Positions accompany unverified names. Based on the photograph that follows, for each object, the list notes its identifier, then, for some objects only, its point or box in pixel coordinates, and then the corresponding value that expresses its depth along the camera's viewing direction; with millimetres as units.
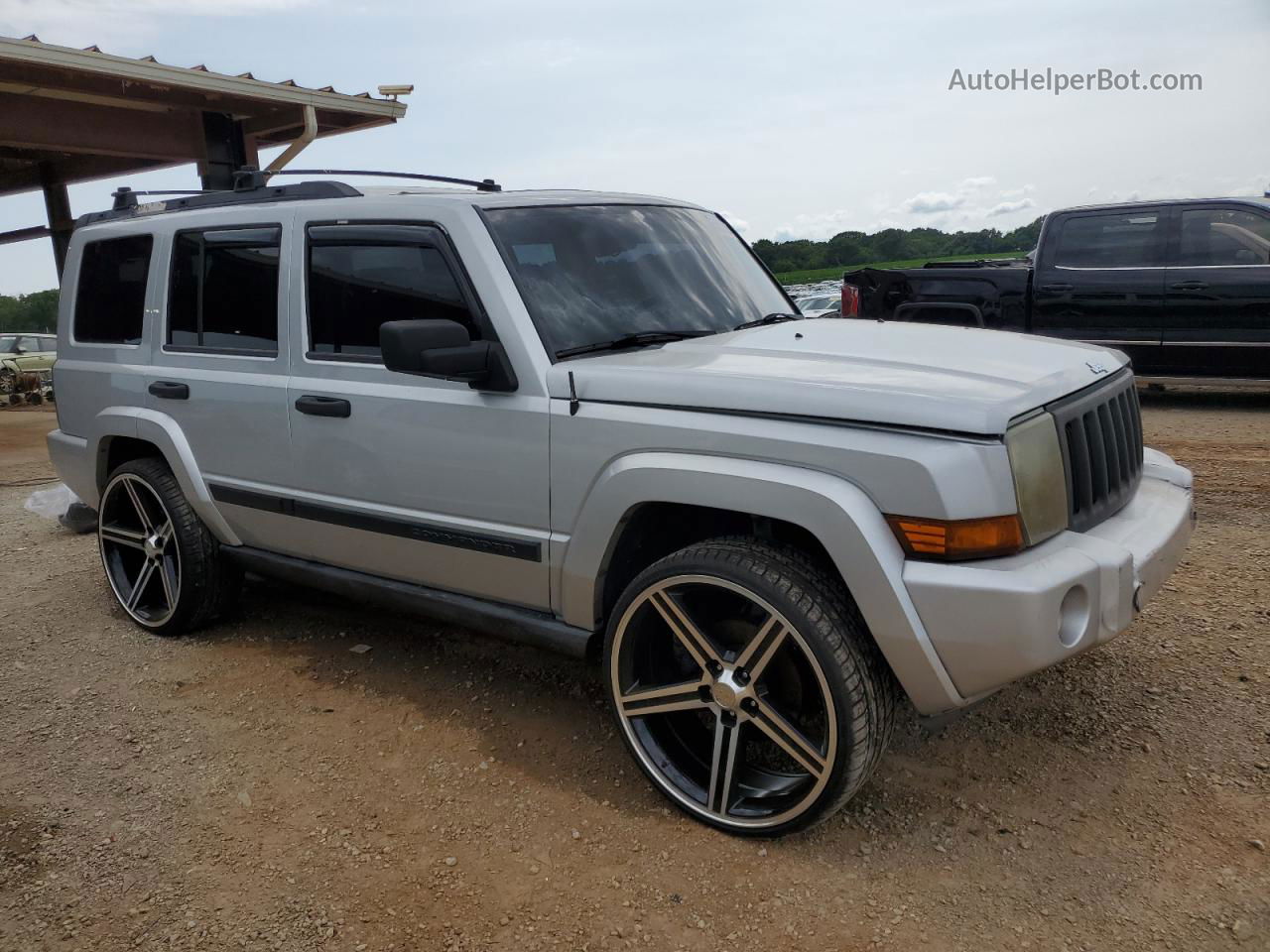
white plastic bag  7125
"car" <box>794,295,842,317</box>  17766
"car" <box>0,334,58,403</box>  17625
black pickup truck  8633
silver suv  2496
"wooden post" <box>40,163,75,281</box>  13836
